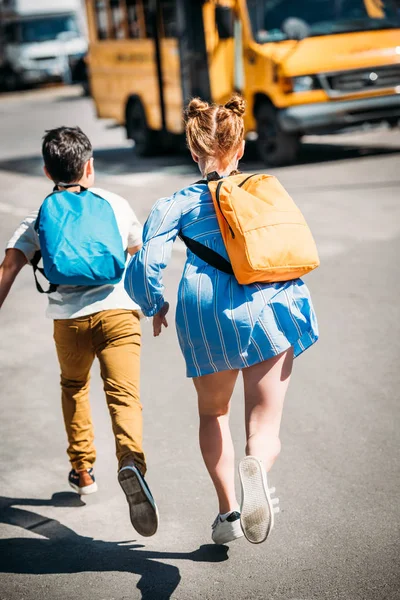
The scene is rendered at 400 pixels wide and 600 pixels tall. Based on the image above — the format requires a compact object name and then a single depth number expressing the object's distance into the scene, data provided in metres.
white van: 33.62
